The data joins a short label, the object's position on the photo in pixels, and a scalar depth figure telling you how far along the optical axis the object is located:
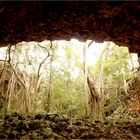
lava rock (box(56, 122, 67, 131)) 3.29
